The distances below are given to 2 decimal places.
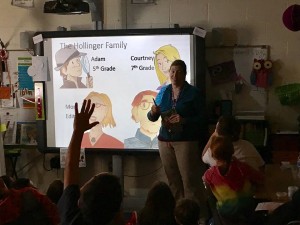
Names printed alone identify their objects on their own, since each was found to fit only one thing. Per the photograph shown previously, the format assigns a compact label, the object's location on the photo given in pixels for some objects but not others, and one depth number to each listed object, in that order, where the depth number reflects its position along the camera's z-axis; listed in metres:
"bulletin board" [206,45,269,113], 4.37
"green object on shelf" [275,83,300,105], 4.25
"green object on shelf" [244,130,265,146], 4.21
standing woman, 3.92
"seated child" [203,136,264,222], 2.72
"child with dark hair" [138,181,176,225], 2.52
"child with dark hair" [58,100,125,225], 1.78
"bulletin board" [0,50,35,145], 4.75
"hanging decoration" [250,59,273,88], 4.30
